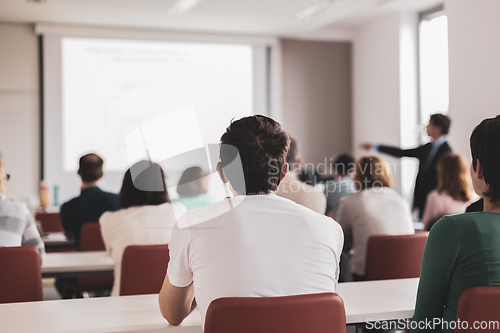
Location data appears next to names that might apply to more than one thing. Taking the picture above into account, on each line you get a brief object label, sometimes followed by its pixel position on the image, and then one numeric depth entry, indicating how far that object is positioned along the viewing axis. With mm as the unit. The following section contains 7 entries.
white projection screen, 6250
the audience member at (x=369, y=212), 2822
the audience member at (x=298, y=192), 2836
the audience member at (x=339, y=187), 3605
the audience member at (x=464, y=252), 1271
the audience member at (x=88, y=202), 3191
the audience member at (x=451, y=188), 3139
